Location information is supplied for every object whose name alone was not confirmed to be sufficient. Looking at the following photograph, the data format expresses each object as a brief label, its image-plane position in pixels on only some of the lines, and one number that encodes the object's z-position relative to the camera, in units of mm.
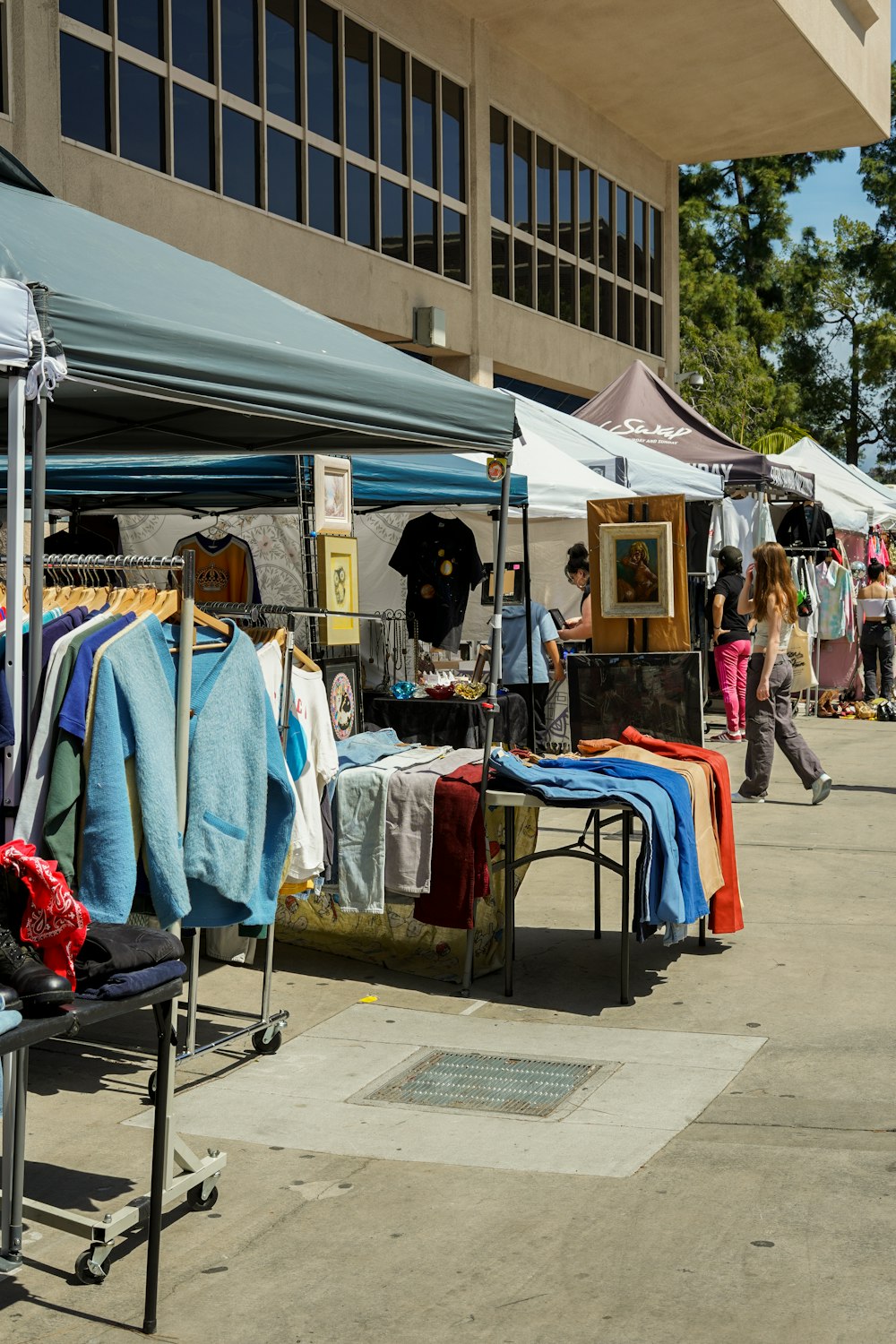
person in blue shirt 11570
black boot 3197
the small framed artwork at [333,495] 7668
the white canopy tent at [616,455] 13227
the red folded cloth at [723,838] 6711
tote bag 11383
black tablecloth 9391
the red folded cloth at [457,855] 6223
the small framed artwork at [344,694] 7613
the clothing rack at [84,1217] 3664
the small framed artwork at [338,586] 7418
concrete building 15320
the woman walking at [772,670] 10320
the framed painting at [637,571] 8891
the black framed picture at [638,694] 8805
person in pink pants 14711
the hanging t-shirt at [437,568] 12203
